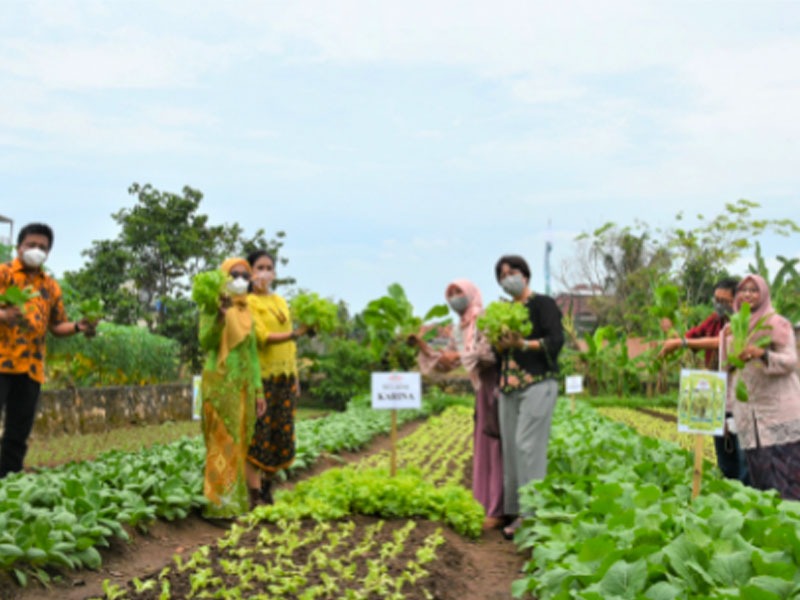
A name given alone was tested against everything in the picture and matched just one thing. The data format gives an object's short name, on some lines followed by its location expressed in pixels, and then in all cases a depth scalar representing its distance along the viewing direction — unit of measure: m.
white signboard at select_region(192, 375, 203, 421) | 6.03
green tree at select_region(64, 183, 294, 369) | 19.95
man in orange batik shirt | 6.06
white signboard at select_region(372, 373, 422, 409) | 6.02
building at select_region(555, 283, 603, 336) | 36.37
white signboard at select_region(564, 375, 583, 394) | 12.15
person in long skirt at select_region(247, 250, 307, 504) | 6.22
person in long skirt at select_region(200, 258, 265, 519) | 5.74
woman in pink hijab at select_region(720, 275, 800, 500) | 5.23
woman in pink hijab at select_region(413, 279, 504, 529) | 6.05
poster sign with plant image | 4.57
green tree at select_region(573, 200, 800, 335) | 30.16
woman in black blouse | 5.74
